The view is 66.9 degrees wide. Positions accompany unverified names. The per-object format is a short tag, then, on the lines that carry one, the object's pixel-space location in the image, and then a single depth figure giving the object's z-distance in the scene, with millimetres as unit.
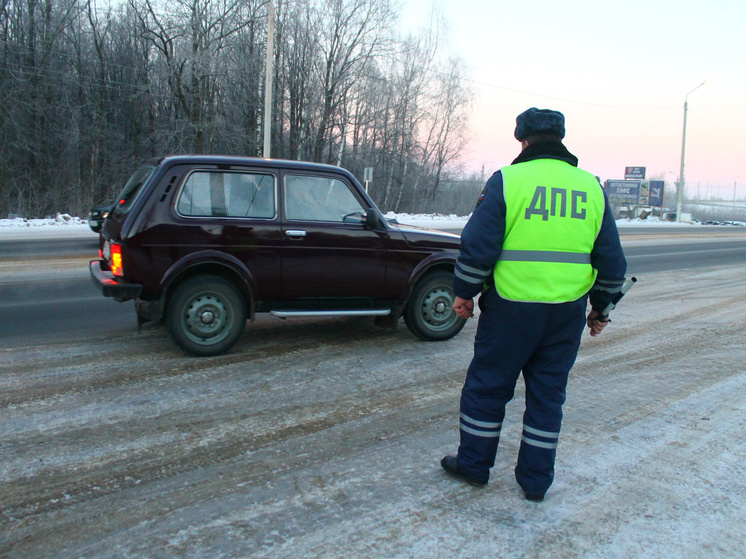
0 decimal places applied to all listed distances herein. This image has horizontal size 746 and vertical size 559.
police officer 2838
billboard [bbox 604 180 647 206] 55281
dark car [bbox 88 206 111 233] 11559
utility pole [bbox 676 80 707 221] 44525
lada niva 4996
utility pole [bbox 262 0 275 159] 22547
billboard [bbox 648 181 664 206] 55344
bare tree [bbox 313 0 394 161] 33906
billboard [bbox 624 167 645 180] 58072
